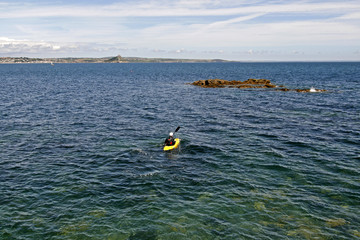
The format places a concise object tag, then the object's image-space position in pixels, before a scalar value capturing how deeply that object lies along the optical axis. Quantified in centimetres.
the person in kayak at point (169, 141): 2683
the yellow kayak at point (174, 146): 2676
